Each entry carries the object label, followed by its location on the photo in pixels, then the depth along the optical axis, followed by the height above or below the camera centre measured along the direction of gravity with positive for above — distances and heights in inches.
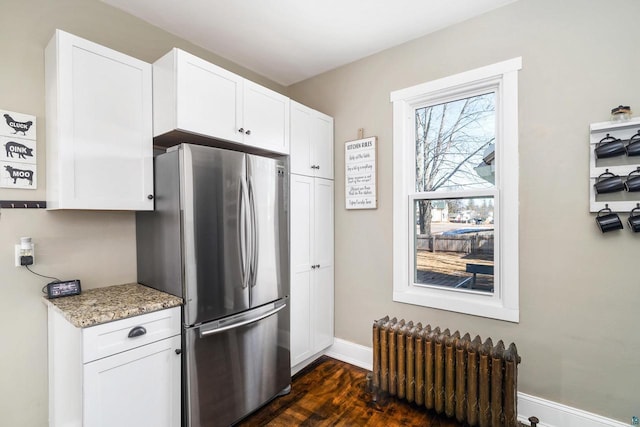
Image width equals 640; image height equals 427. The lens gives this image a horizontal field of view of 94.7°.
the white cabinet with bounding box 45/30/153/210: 62.5 +19.7
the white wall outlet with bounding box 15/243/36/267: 64.6 -8.9
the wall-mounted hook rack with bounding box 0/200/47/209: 63.7 +2.2
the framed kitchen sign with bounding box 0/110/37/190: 63.6 +14.0
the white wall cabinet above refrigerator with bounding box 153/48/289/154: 69.4 +28.4
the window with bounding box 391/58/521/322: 80.4 +6.0
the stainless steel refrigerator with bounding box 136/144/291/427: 67.5 -14.0
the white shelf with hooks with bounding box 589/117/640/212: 65.4 +10.7
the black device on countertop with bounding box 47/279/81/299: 65.7 -17.1
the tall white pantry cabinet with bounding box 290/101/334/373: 99.0 -7.8
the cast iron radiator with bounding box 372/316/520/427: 69.7 -41.8
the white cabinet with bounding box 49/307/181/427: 54.8 -32.3
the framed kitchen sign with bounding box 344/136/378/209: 105.6 +14.3
